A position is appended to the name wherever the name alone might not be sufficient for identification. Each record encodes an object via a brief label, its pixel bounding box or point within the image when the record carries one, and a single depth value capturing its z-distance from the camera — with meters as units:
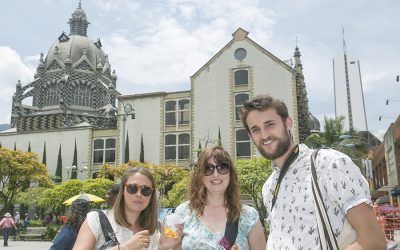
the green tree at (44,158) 50.76
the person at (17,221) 35.86
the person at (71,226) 5.05
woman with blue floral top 3.66
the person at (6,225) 22.64
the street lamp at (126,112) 19.34
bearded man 2.40
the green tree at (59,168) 49.40
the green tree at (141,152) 46.19
